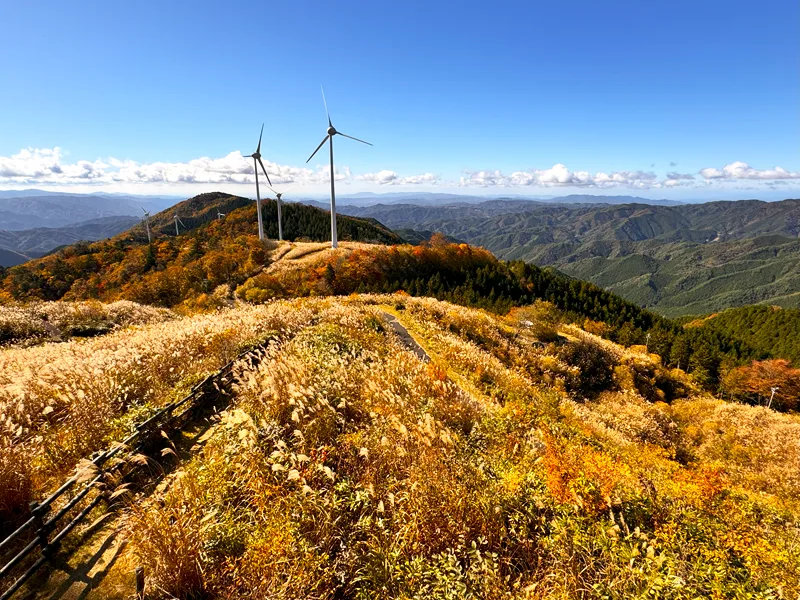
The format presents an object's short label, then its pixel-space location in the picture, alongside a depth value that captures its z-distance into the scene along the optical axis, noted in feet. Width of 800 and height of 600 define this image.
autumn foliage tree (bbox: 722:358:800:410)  261.44
